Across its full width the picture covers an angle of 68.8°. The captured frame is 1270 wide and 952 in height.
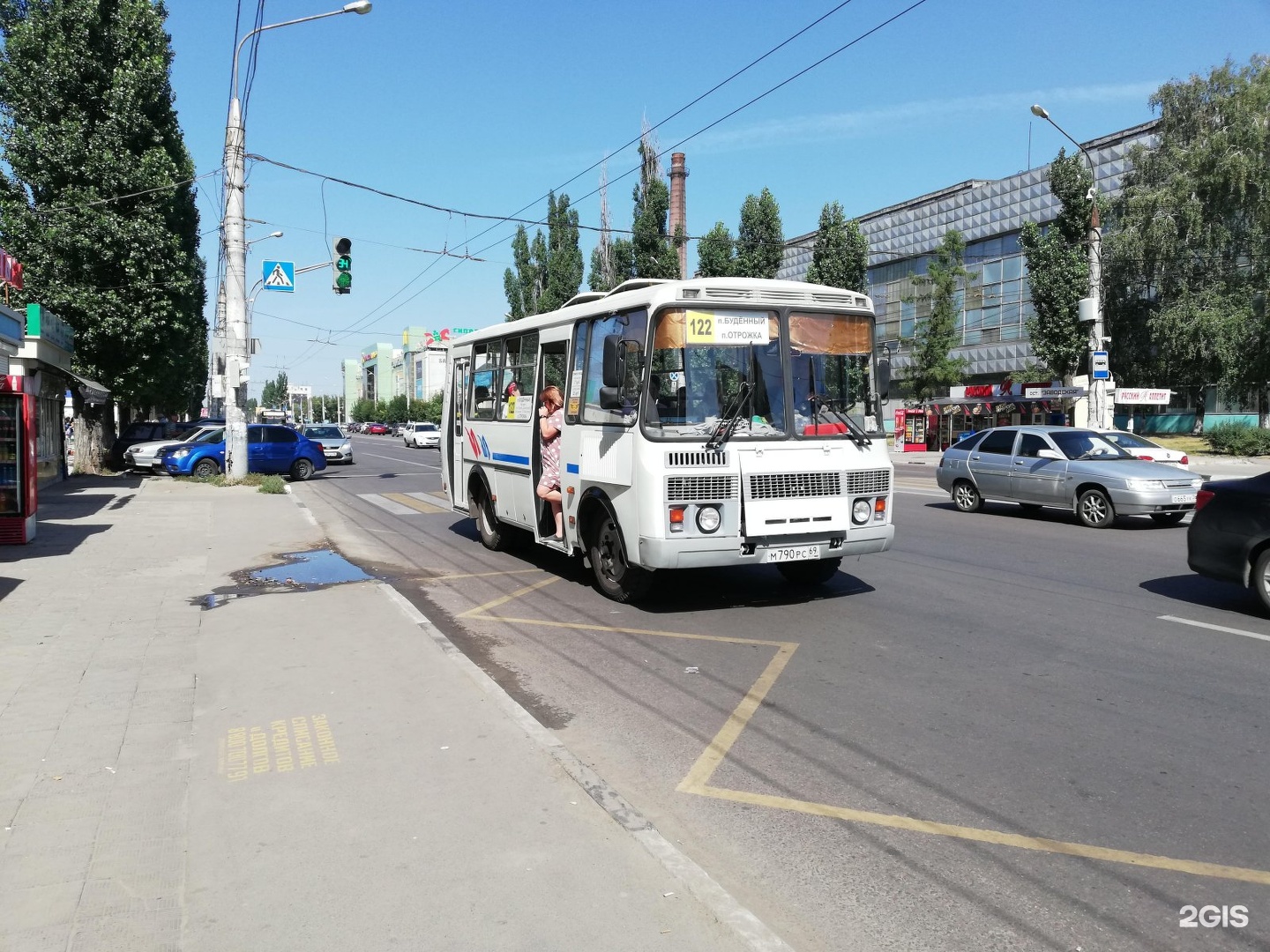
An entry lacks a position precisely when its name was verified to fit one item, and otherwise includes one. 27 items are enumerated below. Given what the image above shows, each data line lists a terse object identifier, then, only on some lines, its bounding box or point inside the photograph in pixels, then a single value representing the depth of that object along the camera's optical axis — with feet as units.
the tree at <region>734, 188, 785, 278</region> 144.77
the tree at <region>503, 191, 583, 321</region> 188.75
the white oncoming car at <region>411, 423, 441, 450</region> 203.00
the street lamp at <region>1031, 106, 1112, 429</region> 76.33
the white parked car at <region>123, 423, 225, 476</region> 89.45
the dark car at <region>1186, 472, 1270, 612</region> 25.81
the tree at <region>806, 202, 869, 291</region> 145.59
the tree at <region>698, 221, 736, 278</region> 144.25
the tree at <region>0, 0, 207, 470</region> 75.25
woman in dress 32.19
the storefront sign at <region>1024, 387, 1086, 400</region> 124.06
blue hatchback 85.56
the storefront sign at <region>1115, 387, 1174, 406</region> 119.55
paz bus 25.52
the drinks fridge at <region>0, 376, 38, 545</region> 39.60
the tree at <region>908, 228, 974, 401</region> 148.05
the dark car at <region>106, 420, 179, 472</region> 97.81
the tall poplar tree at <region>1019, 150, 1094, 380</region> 127.85
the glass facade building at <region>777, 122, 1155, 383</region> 157.89
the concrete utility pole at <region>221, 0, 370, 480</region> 73.31
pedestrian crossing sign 76.79
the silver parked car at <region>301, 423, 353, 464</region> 120.37
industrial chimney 155.53
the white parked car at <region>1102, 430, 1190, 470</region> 54.44
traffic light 69.00
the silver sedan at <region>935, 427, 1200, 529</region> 44.45
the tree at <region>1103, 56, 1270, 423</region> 133.90
